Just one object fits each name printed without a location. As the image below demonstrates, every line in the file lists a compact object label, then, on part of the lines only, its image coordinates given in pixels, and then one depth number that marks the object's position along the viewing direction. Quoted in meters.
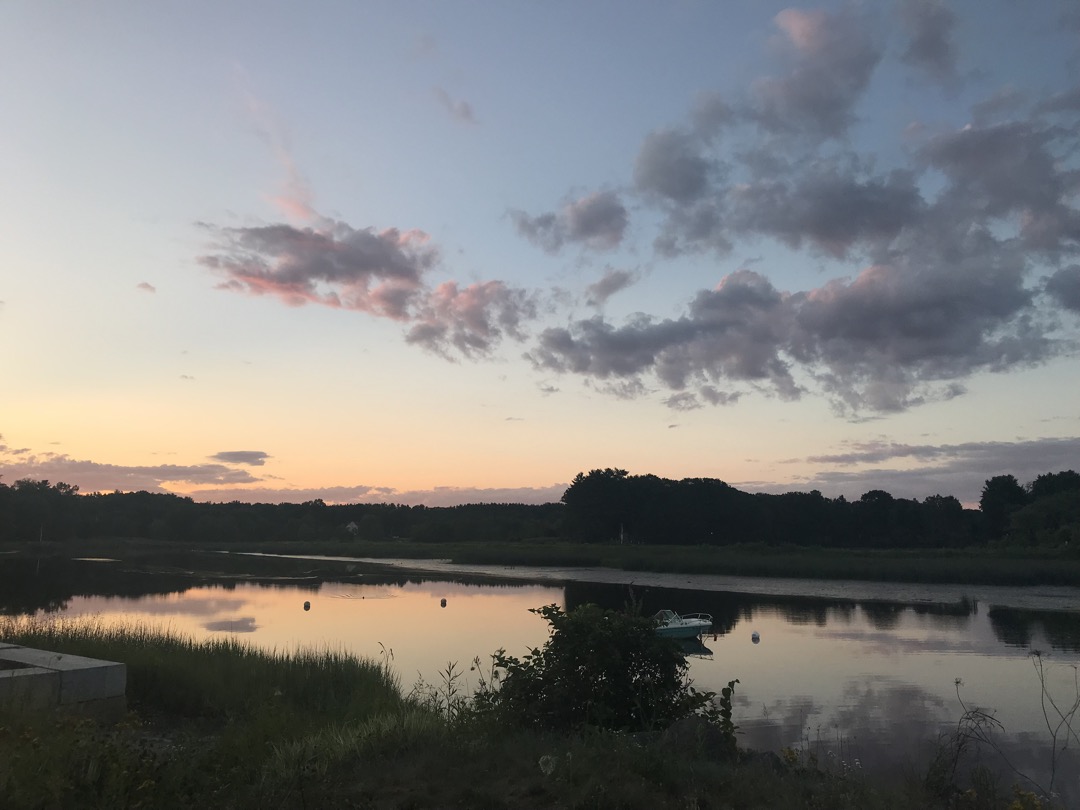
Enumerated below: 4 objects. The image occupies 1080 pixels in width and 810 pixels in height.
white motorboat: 28.77
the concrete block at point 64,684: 10.40
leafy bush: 9.74
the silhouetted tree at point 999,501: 119.31
